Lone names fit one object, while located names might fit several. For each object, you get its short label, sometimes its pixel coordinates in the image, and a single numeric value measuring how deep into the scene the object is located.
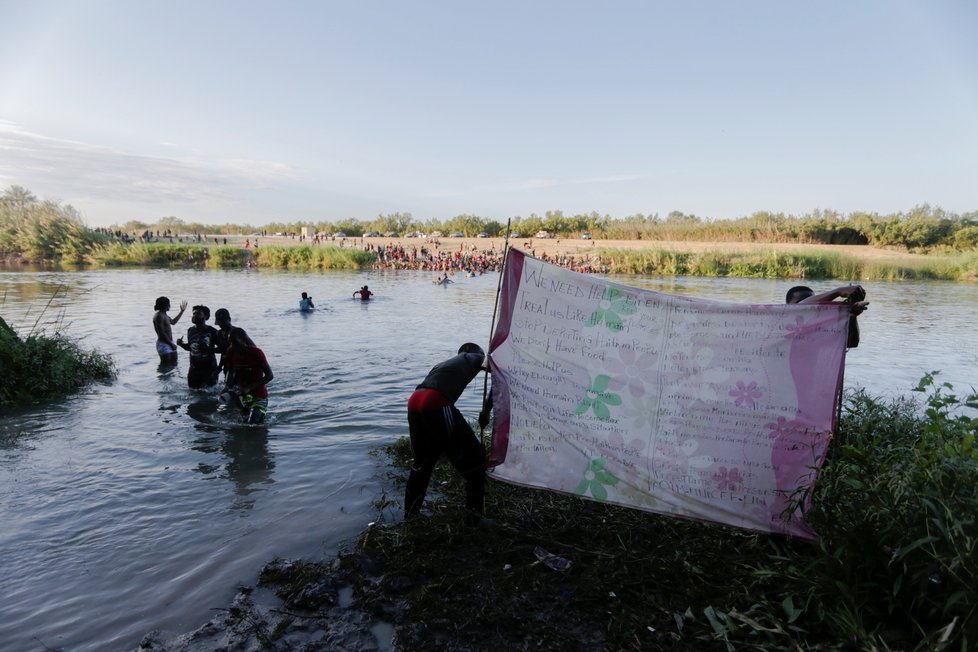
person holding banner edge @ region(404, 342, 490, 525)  4.47
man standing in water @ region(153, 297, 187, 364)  10.80
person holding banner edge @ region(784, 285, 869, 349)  4.08
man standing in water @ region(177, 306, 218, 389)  9.36
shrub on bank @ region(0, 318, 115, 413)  8.85
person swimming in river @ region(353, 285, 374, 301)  25.03
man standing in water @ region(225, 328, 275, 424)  7.34
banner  4.07
